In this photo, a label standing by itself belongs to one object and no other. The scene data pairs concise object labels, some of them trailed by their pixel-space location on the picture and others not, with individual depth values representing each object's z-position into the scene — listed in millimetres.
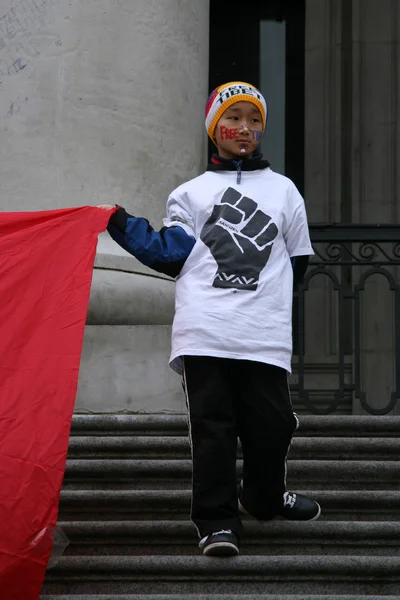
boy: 6683
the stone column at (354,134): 15680
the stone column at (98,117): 10317
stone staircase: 6627
